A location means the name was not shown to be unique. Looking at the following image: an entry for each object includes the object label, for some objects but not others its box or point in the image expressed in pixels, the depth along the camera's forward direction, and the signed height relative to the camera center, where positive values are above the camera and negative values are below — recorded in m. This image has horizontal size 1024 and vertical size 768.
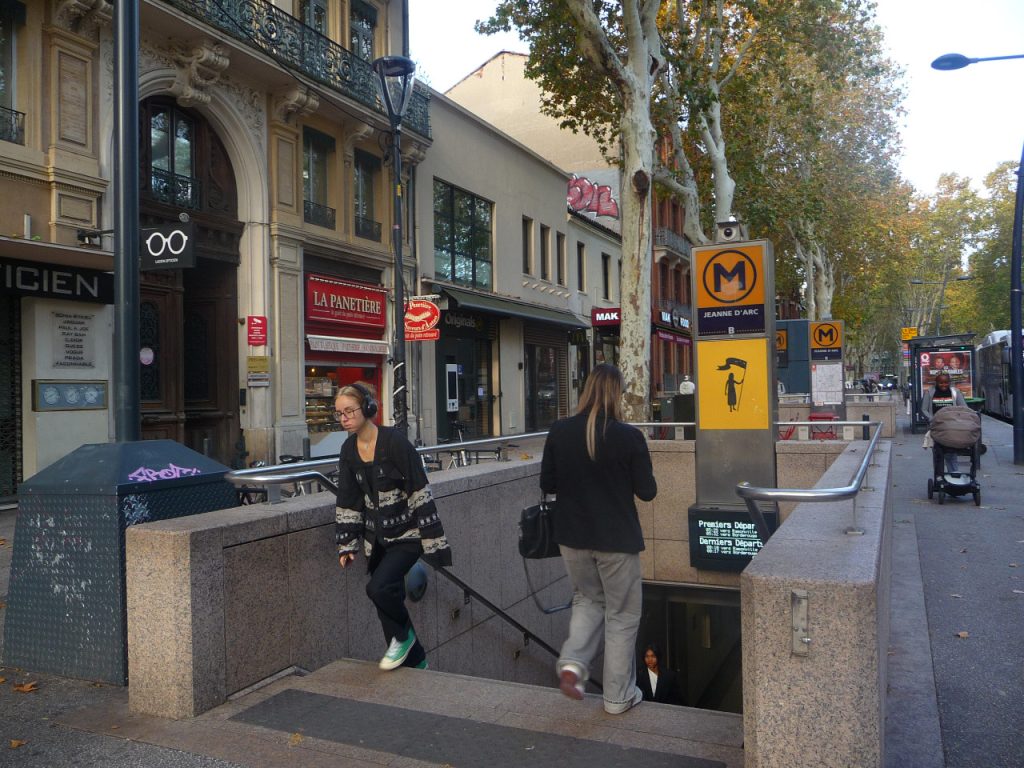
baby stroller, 11.48 -0.83
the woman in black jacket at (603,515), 4.27 -0.63
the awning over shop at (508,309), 22.25 +2.38
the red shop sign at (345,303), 18.27 +2.03
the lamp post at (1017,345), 16.39 +0.71
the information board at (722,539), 9.71 -1.74
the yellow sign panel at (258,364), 16.59 +0.59
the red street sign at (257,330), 16.62 +1.26
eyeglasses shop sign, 6.84 +1.21
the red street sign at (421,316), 16.50 +1.45
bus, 30.78 +0.36
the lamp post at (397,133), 12.78 +4.10
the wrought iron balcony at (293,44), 15.28 +6.91
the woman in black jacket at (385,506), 4.72 -0.63
